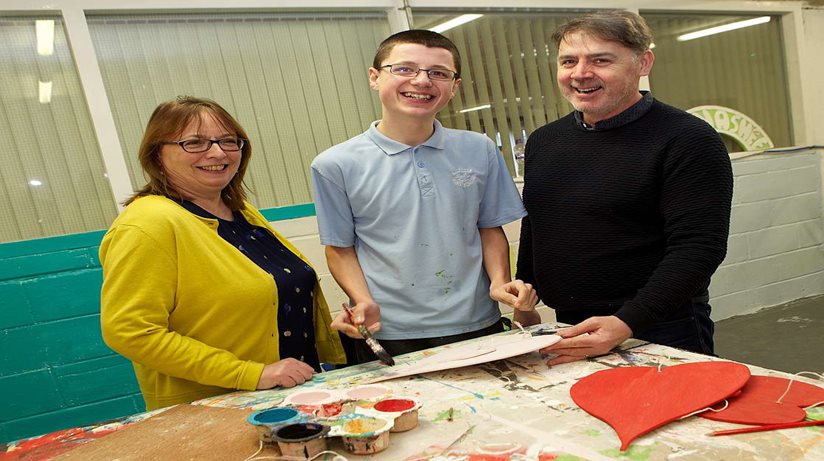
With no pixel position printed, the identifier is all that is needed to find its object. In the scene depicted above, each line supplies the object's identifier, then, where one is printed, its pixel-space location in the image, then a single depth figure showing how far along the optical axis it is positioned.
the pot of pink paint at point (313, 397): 1.11
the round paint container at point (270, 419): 0.96
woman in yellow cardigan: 1.28
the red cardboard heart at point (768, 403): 0.85
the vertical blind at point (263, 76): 2.69
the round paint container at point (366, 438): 0.89
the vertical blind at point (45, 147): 2.48
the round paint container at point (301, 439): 0.89
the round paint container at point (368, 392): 1.11
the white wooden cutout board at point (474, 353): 1.24
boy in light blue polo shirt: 1.59
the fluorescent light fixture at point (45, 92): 2.53
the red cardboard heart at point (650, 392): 0.89
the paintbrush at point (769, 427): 0.82
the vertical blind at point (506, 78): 3.46
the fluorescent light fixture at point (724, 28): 4.30
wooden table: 0.81
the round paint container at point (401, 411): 0.96
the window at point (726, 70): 4.20
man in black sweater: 1.29
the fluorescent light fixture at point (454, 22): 3.44
